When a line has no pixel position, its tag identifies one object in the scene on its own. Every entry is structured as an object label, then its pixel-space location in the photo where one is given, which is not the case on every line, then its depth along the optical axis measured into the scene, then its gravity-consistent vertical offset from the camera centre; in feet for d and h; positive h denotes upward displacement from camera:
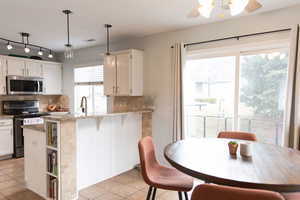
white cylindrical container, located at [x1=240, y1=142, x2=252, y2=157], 5.74 -1.64
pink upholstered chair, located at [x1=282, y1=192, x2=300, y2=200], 5.22 -2.73
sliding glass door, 9.36 -0.04
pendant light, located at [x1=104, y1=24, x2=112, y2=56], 10.78 +3.64
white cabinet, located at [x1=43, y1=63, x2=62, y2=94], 17.20 +1.26
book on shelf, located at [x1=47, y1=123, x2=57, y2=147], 8.29 -1.76
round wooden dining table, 4.07 -1.81
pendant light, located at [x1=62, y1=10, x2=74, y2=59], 8.94 +2.07
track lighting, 12.29 +3.59
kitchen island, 8.26 -2.84
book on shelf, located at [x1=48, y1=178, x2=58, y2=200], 8.31 -4.09
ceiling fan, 5.23 +2.36
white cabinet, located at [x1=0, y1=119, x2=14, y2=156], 13.75 -3.16
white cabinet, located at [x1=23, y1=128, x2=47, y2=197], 8.81 -3.13
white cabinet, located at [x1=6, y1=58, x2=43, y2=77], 14.92 +1.95
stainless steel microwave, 14.79 +0.57
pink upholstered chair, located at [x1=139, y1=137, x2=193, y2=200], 6.13 -2.81
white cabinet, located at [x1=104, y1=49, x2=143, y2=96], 12.07 +1.21
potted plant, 5.92 -1.63
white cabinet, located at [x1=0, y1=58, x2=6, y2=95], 14.43 +1.16
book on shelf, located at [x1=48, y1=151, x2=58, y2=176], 8.28 -2.94
